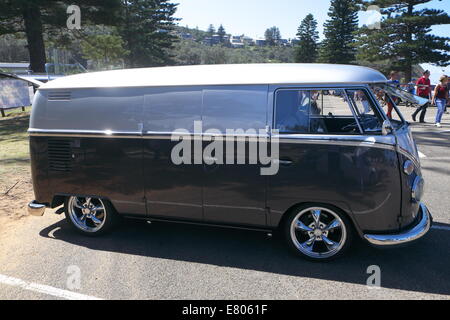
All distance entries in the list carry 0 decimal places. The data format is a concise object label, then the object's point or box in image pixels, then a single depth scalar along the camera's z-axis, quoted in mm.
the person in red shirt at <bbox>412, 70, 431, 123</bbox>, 14906
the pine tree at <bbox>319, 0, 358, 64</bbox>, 55656
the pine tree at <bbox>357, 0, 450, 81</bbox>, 31766
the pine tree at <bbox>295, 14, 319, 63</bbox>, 71188
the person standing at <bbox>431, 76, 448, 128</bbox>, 13473
